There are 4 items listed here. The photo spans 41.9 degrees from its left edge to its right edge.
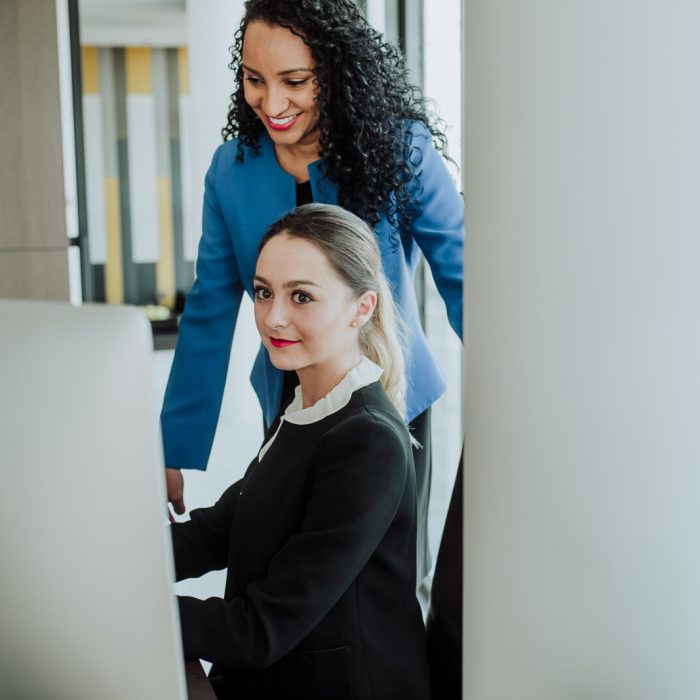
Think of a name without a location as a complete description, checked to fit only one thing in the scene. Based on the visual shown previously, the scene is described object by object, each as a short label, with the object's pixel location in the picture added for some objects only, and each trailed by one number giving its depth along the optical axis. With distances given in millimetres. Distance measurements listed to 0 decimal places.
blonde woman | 955
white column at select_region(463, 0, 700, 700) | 514
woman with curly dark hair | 1384
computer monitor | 507
